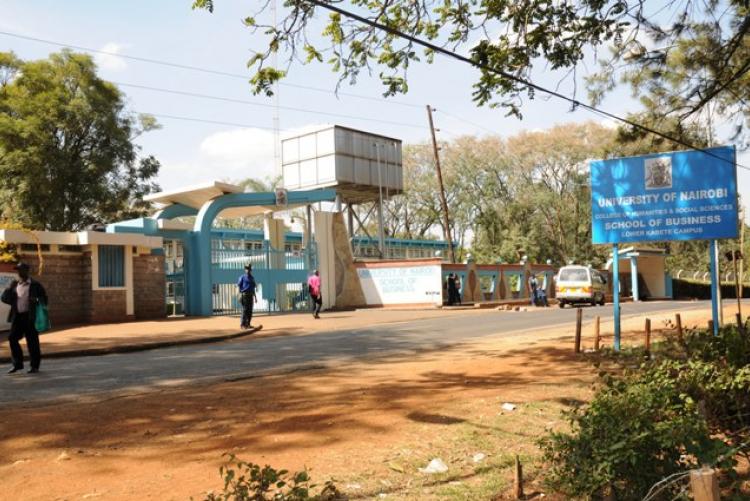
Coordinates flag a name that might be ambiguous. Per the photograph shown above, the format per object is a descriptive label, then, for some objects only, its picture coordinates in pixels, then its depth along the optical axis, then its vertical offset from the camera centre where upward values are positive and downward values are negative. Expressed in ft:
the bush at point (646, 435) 14.19 -3.84
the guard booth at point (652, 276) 136.87 -1.21
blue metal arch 81.61 +3.00
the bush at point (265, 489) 12.70 -4.01
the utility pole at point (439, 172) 118.32 +18.90
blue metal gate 85.10 +0.88
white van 101.14 -2.04
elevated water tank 113.80 +20.83
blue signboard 35.68 +4.04
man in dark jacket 33.37 -1.20
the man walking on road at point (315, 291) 74.28 -1.11
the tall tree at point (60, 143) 88.38 +20.39
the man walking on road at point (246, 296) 61.93 -1.21
